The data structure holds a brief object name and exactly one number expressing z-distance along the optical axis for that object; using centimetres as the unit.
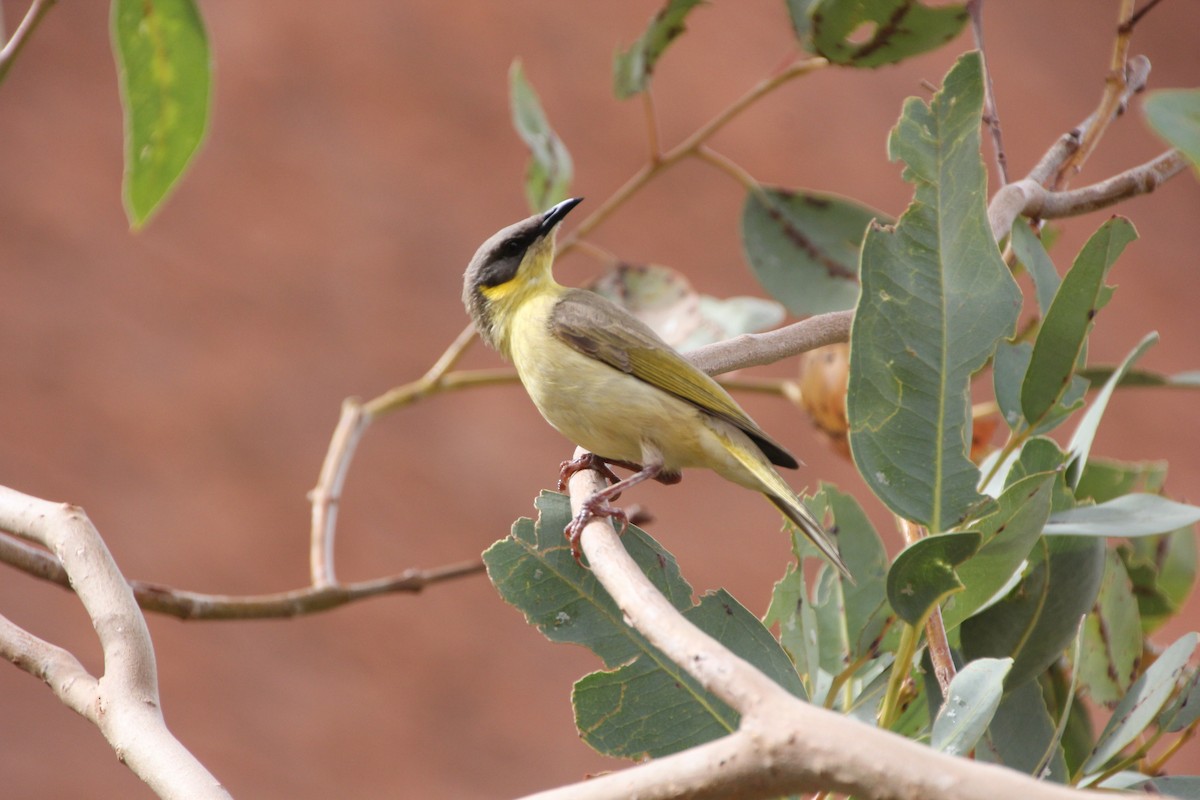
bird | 476
